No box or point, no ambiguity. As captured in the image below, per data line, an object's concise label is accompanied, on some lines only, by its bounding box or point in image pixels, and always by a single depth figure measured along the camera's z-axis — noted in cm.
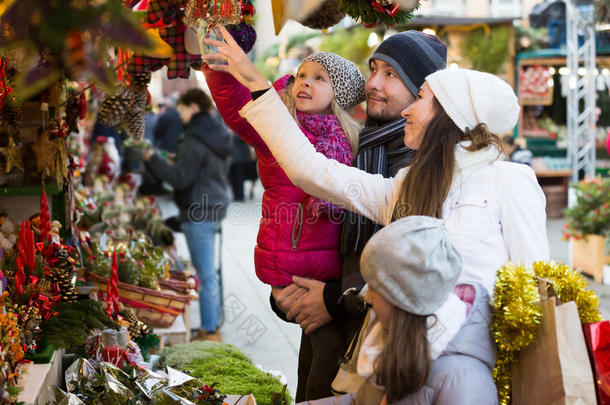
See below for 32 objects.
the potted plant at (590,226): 745
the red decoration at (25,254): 221
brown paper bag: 169
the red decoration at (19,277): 214
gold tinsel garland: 177
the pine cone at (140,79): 344
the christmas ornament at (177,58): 273
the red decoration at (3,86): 246
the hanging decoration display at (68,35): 96
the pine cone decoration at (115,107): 370
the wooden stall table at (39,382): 166
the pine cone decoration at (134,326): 304
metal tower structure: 1230
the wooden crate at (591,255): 739
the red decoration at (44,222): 262
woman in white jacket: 196
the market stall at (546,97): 1467
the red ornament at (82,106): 335
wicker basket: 356
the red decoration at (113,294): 297
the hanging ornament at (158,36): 268
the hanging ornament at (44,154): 304
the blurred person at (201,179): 571
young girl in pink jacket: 250
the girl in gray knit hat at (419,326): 161
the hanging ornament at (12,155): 291
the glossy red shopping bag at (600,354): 167
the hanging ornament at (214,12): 206
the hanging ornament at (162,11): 255
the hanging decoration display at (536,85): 1486
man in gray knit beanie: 248
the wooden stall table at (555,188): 1284
